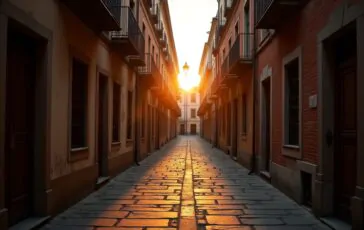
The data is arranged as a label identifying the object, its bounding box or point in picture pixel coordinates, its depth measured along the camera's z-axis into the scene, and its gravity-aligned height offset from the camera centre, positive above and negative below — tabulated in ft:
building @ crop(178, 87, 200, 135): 270.05 +9.32
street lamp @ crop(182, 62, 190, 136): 271.16 +13.42
